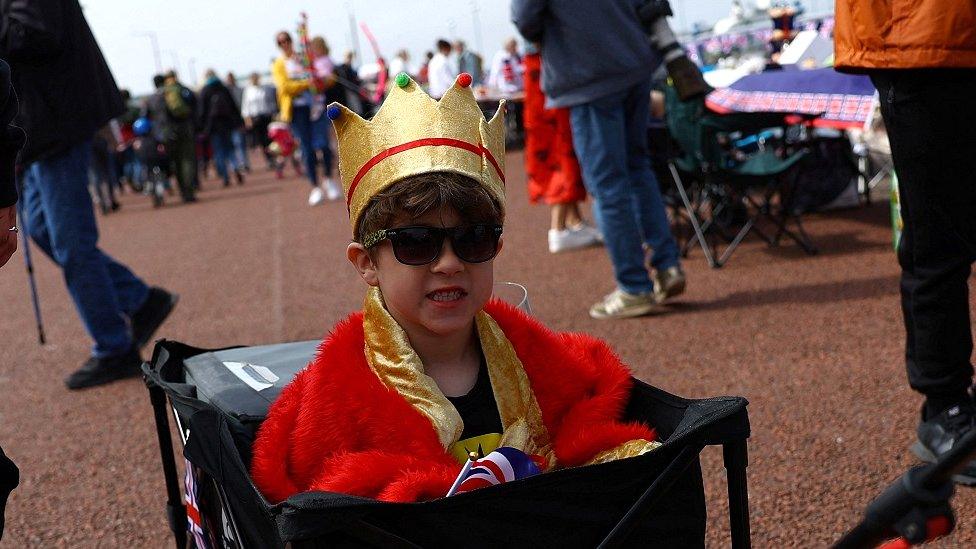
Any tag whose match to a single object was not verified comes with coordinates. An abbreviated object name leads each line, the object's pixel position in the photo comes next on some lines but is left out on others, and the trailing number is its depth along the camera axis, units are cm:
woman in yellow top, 1202
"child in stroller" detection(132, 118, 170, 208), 1510
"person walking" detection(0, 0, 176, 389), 435
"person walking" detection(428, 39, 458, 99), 1661
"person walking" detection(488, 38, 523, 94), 1462
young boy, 192
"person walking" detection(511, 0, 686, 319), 503
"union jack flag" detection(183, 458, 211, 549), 224
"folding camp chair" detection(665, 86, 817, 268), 641
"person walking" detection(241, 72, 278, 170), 1883
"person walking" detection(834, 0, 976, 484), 282
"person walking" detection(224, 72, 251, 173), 2108
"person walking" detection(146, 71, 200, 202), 1524
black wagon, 151
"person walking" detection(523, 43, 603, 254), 682
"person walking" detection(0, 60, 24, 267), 175
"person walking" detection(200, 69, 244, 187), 1747
